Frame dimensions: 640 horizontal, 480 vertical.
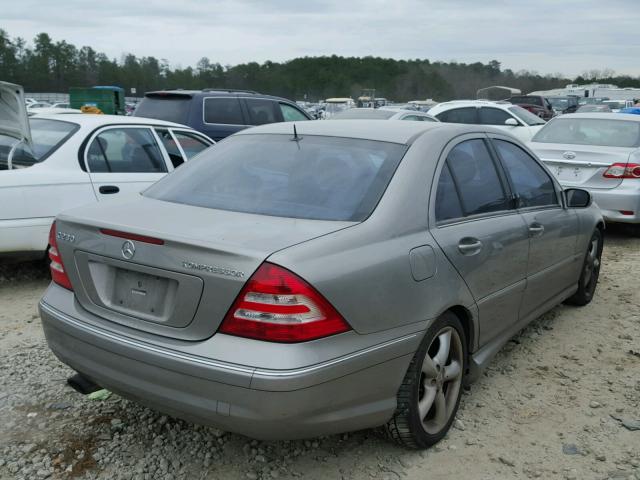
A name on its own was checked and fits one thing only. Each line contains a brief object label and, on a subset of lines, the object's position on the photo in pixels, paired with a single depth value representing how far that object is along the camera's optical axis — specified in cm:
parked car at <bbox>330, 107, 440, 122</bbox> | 1210
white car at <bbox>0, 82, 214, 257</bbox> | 507
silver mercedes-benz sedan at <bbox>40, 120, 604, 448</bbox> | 235
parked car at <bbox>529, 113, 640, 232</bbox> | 753
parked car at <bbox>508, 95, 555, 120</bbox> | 3000
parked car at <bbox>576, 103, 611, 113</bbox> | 2599
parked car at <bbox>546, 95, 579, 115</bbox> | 3769
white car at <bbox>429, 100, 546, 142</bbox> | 1391
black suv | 1012
